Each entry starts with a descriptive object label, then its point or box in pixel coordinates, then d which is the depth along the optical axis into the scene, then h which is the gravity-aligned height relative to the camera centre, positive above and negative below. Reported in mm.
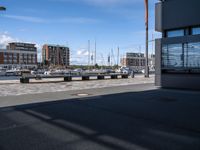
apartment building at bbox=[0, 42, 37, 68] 85456 +6619
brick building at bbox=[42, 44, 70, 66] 101901 +9399
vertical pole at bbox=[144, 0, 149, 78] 25333 +7118
